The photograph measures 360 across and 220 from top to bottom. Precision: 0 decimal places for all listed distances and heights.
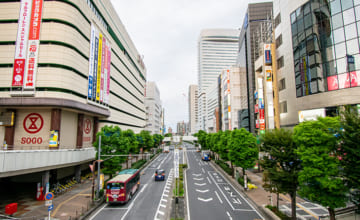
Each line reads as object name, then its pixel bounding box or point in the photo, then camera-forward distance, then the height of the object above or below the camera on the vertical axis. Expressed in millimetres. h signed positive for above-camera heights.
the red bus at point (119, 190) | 21391 -6327
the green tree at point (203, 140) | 70781 -3099
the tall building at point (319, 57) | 27688 +11697
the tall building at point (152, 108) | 125438 +16341
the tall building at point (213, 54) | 183875 +74428
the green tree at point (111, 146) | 27844 -2004
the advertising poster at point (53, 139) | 28391 -955
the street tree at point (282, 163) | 16031 -2672
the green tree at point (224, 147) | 38175 -2869
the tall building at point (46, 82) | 28453 +7570
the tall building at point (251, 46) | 60406 +27638
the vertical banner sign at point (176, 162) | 23984 -3766
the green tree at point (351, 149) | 11789 -1075
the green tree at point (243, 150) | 28562 -2641
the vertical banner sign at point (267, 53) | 43366 +17364
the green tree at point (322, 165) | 12502 -2187
